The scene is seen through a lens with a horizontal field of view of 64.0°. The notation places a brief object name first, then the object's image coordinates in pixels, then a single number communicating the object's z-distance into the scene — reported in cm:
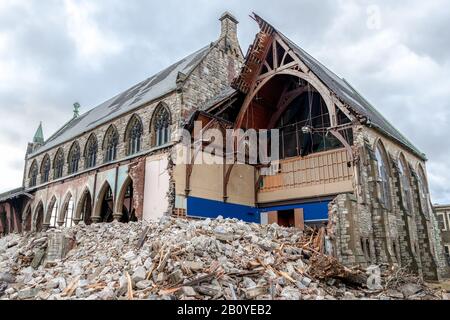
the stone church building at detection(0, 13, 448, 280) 1500
